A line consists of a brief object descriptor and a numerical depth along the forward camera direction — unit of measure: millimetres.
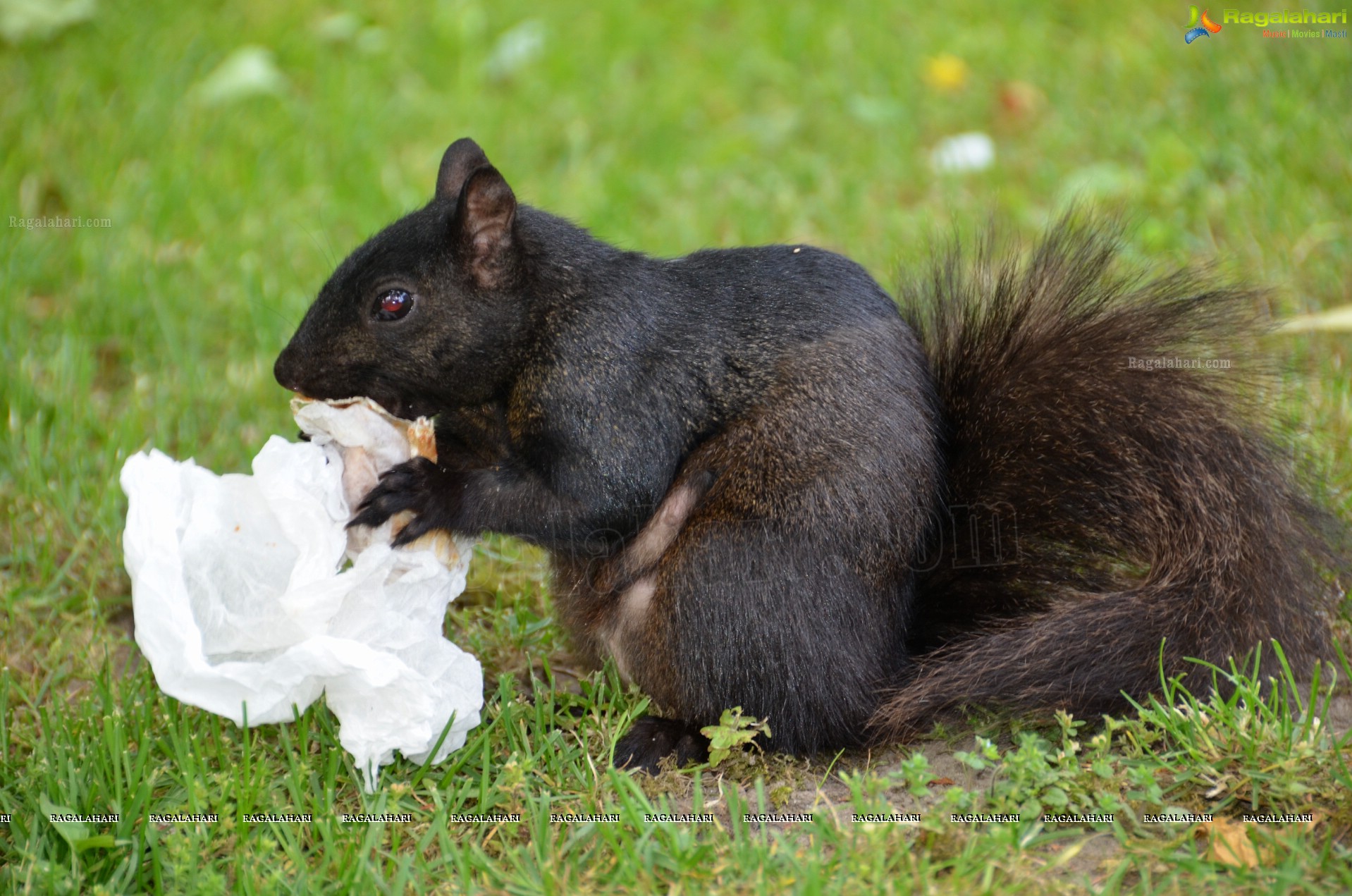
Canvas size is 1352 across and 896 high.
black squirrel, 4527
